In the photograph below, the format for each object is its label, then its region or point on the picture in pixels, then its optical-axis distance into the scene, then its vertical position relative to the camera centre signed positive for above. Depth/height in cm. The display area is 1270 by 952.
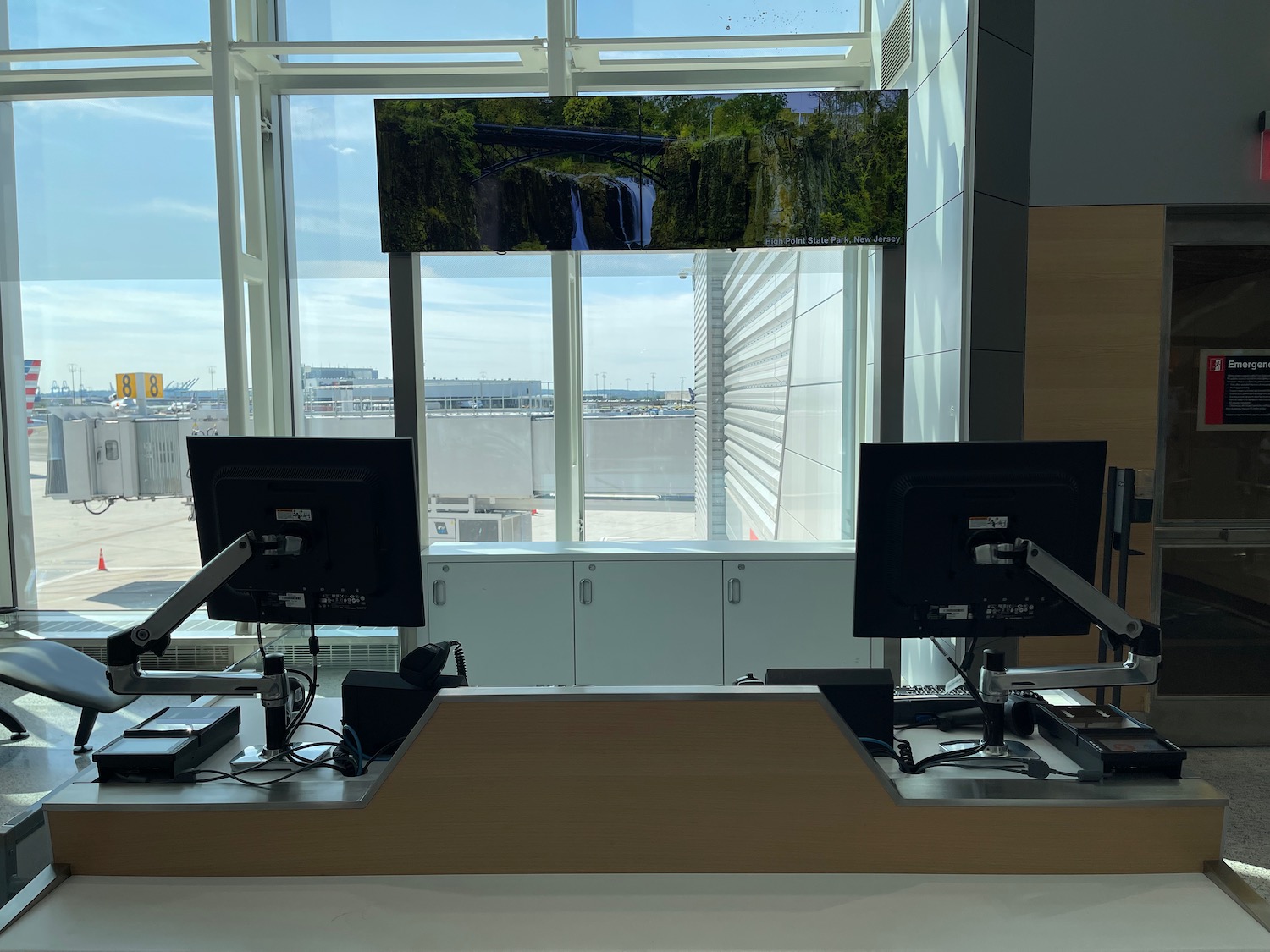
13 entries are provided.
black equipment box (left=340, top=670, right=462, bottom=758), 171 -59
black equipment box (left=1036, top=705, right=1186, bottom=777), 150 -63
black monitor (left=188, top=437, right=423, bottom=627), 166 -19
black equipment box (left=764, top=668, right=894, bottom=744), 167 -56
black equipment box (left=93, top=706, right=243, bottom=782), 154 -63
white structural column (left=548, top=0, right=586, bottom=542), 423 +40
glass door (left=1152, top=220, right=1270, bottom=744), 347 -28
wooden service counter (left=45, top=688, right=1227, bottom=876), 139 -67
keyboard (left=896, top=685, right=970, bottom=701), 204 -69
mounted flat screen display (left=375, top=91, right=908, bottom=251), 344 +109
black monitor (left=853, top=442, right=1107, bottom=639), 162 -21
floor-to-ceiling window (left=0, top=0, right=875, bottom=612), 441 +69
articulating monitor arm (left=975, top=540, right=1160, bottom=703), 157 -42
